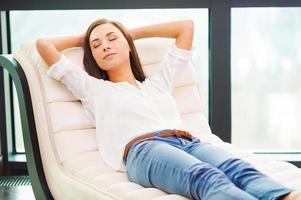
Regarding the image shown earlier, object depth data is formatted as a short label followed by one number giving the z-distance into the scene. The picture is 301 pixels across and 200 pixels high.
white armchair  2.03
